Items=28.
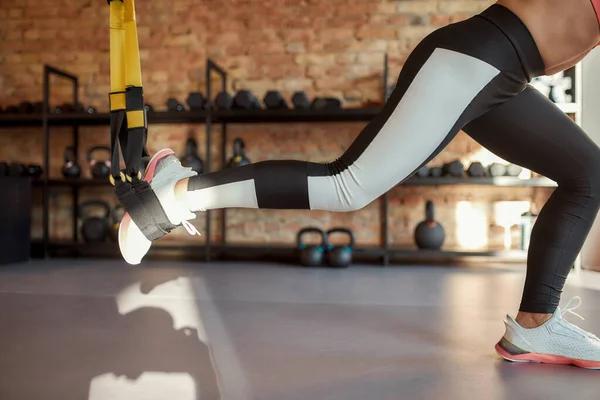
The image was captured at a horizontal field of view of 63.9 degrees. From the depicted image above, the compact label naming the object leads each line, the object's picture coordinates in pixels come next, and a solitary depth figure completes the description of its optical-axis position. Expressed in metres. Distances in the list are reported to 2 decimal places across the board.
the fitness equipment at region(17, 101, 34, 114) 3.96
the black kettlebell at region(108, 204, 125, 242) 3.79
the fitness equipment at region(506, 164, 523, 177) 3.51
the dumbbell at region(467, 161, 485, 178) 3.53
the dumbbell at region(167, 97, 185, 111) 3.78
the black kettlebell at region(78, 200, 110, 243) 3.78
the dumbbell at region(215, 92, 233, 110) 3.67
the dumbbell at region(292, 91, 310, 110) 3.62
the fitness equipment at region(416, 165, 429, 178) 3.56
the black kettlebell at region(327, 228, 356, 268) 3.34
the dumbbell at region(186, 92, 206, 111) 3.74
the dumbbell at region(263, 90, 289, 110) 3.61
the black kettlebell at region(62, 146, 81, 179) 3.85
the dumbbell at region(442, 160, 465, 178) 3.55
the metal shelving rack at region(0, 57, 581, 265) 3.48
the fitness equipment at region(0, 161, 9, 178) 3.77
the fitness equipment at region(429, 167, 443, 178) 3.55
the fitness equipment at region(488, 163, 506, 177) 3.54
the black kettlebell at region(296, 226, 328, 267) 3.39
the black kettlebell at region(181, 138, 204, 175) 3.76
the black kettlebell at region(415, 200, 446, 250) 3.56
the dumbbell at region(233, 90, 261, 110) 3.63
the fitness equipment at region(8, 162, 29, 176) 3.83
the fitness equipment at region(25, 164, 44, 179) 3.90
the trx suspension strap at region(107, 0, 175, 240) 1.15
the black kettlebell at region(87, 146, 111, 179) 3.79
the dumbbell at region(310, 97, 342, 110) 3.59
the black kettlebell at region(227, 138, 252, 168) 3.62
